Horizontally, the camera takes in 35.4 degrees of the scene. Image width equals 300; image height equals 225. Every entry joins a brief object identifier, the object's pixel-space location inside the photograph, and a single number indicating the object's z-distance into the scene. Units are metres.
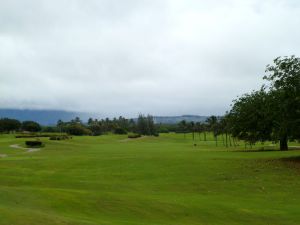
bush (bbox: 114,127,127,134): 195.62
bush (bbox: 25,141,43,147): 81.76
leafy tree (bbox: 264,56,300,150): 43.16
